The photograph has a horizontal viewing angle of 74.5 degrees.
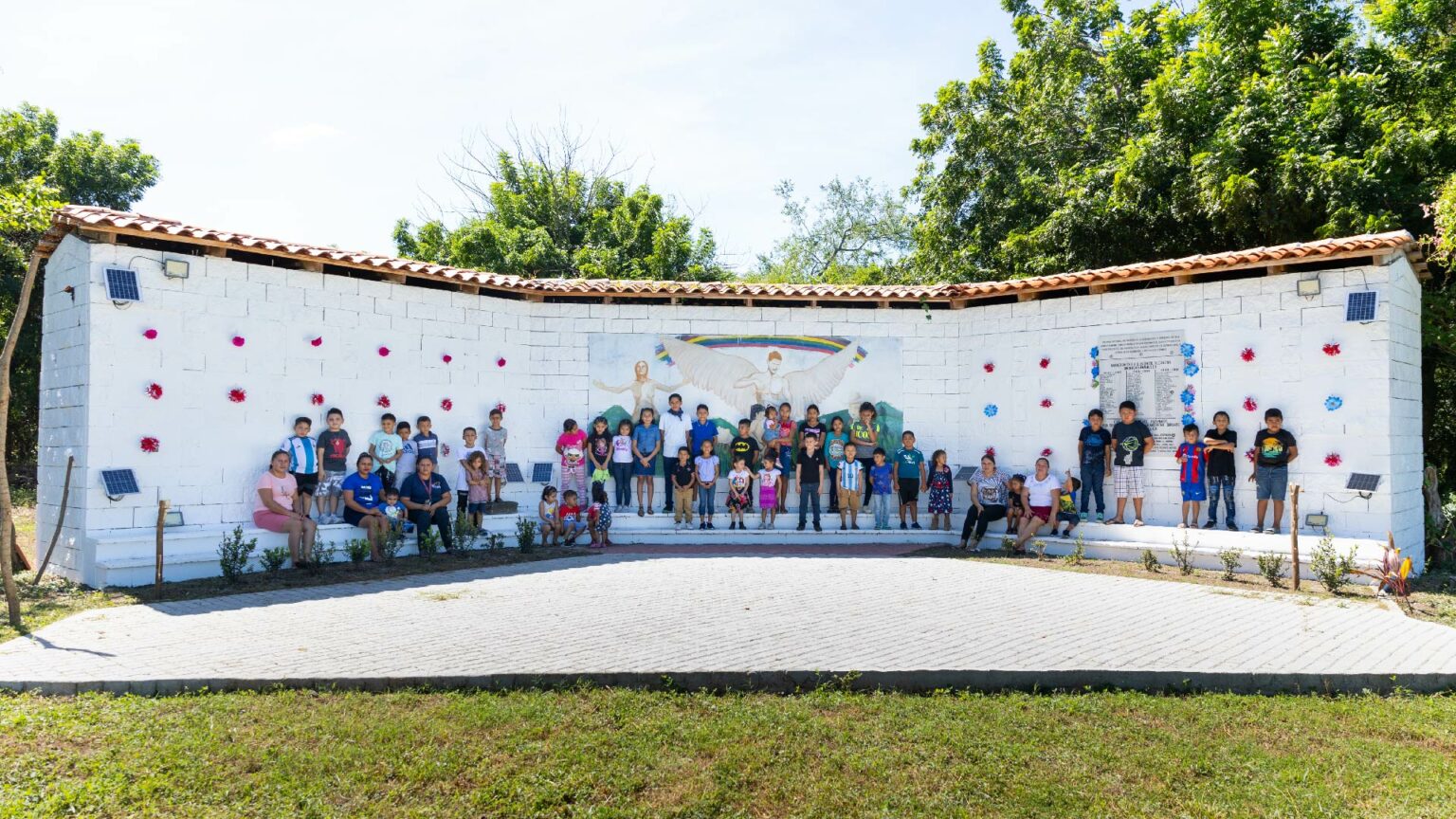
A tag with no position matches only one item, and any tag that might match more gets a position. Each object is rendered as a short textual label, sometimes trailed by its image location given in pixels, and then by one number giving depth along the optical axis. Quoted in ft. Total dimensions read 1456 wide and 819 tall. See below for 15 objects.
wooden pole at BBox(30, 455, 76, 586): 28.07
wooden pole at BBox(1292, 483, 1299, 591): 29.48
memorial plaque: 39.17
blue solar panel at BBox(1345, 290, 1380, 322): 34.01
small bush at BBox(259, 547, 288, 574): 31.76
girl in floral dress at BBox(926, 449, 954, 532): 42.32
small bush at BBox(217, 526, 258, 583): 29.99
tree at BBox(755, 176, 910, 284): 120.26
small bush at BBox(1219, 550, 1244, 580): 31.73
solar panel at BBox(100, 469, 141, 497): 30.32
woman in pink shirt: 32.81
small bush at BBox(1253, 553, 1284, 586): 30.83
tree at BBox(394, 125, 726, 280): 76.07
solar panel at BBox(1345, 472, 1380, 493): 33.58
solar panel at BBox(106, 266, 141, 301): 30.89
